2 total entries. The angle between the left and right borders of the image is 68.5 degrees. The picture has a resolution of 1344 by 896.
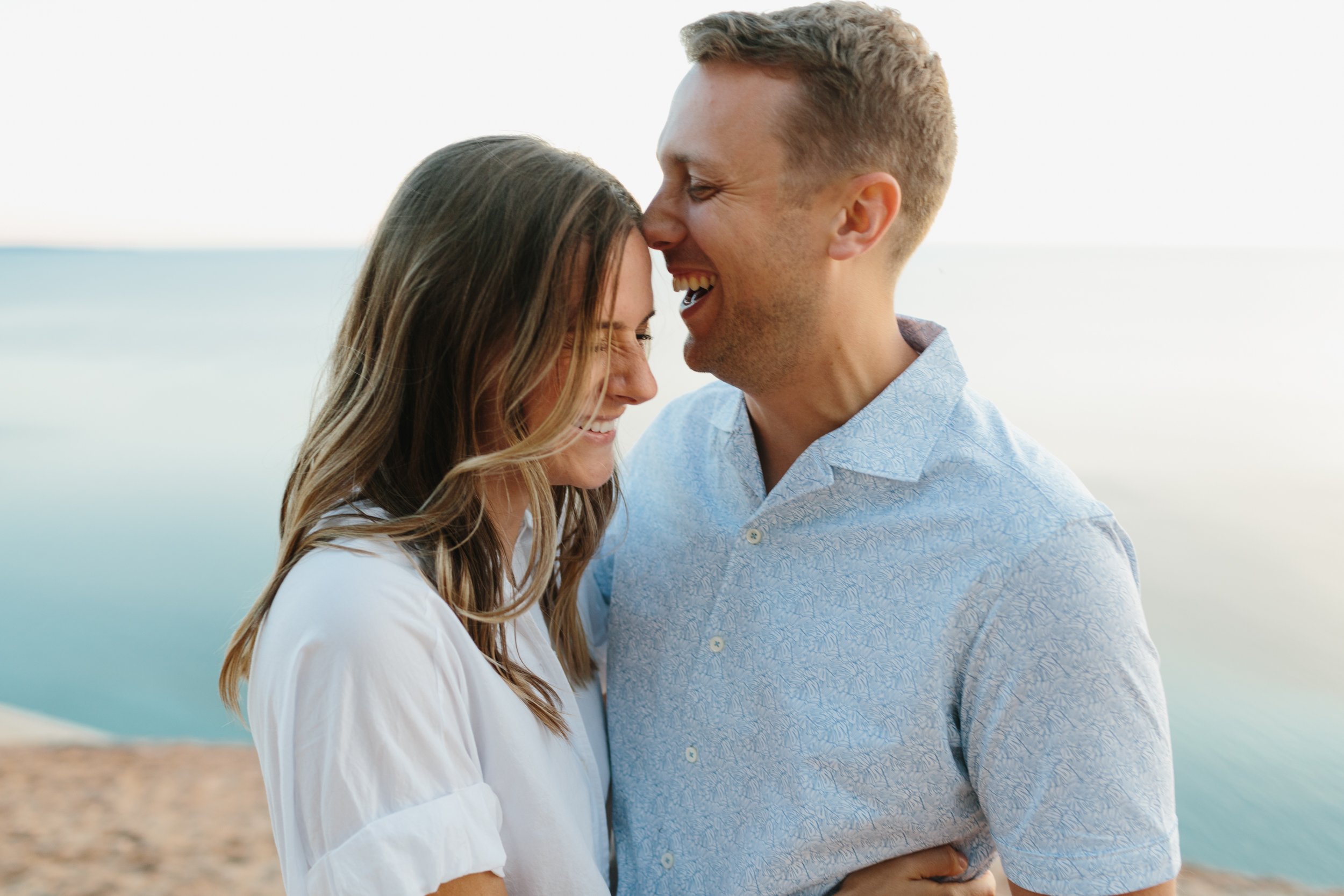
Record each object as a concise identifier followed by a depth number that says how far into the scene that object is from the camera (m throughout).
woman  0.93
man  1.05
